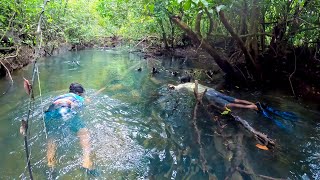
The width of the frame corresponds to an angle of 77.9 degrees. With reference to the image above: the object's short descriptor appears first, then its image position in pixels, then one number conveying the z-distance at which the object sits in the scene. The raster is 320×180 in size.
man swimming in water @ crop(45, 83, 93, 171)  3.97
